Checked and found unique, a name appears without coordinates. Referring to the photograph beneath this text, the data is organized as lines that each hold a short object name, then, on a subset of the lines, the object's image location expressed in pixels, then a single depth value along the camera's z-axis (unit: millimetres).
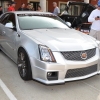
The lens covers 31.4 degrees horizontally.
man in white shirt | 5340
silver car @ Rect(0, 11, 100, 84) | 3221
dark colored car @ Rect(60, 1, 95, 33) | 7511
